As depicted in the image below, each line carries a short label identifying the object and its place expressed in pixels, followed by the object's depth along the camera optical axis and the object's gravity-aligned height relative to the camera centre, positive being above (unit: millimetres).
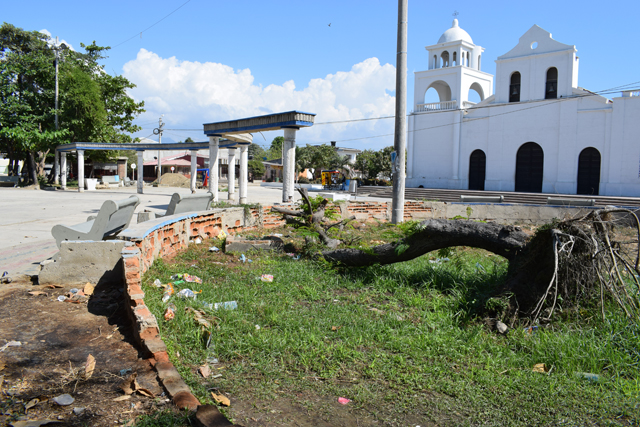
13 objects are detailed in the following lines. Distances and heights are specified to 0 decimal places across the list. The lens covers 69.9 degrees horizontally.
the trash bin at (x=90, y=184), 31219 -203
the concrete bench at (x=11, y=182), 33050 -193
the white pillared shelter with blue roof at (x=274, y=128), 14195 +2008
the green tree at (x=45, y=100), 30062 +5668
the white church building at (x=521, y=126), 27984 +4675
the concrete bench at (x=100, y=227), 6245 -657
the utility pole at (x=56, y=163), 30016 +1341
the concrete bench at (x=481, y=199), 16938 -229
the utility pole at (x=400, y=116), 11141 +1829
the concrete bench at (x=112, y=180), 38781 +196
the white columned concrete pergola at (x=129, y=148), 26538 +2118
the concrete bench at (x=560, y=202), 16450 -230
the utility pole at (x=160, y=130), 47662 +5586
